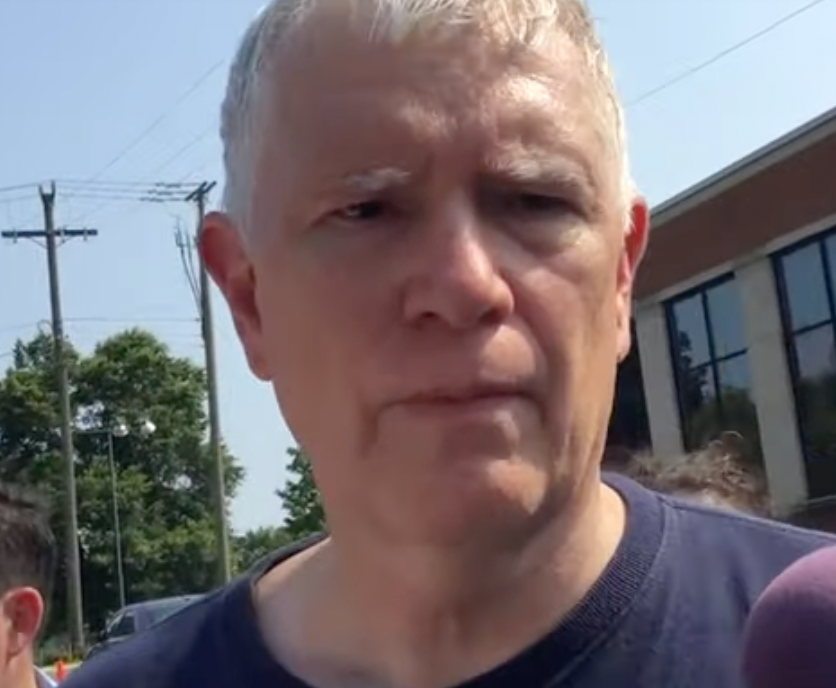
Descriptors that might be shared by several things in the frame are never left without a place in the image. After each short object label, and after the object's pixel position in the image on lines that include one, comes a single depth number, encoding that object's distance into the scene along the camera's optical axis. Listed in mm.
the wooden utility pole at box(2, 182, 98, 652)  37000
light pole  61550
